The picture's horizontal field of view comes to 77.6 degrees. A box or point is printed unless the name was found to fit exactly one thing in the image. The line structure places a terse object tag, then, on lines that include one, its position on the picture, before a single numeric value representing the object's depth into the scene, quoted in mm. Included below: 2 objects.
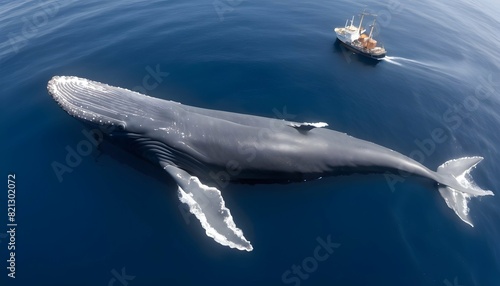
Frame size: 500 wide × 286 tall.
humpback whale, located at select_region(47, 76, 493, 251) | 13250
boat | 26375
